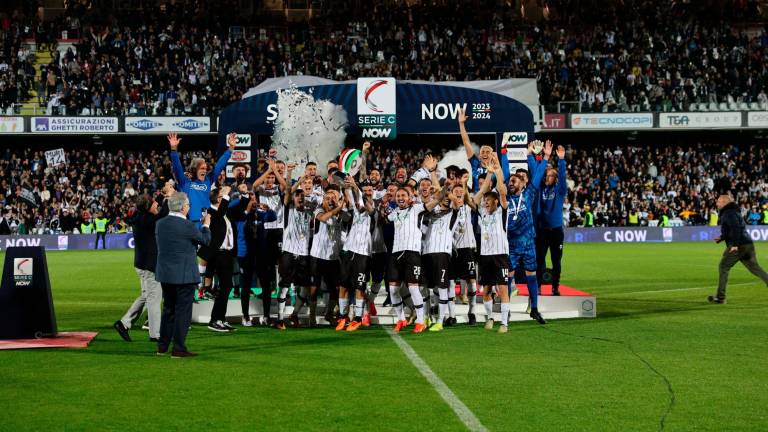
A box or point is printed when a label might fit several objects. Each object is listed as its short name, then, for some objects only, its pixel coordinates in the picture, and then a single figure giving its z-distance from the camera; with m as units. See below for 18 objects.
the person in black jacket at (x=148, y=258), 11.76
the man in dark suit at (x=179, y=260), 10.24
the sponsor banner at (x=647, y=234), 40.81
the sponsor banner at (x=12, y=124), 42.75
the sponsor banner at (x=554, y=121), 44.84
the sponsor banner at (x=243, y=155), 22.44
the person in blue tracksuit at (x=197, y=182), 13.63
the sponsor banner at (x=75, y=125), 42.81
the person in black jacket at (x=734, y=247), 16.20
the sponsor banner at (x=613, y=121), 45.28
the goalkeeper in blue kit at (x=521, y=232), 13.41
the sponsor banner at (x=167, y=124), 43.47
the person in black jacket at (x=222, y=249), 12.28
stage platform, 13.98
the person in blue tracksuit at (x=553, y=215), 14.97
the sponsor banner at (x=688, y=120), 45.22
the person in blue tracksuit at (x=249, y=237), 13.23
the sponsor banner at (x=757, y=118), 44.88
